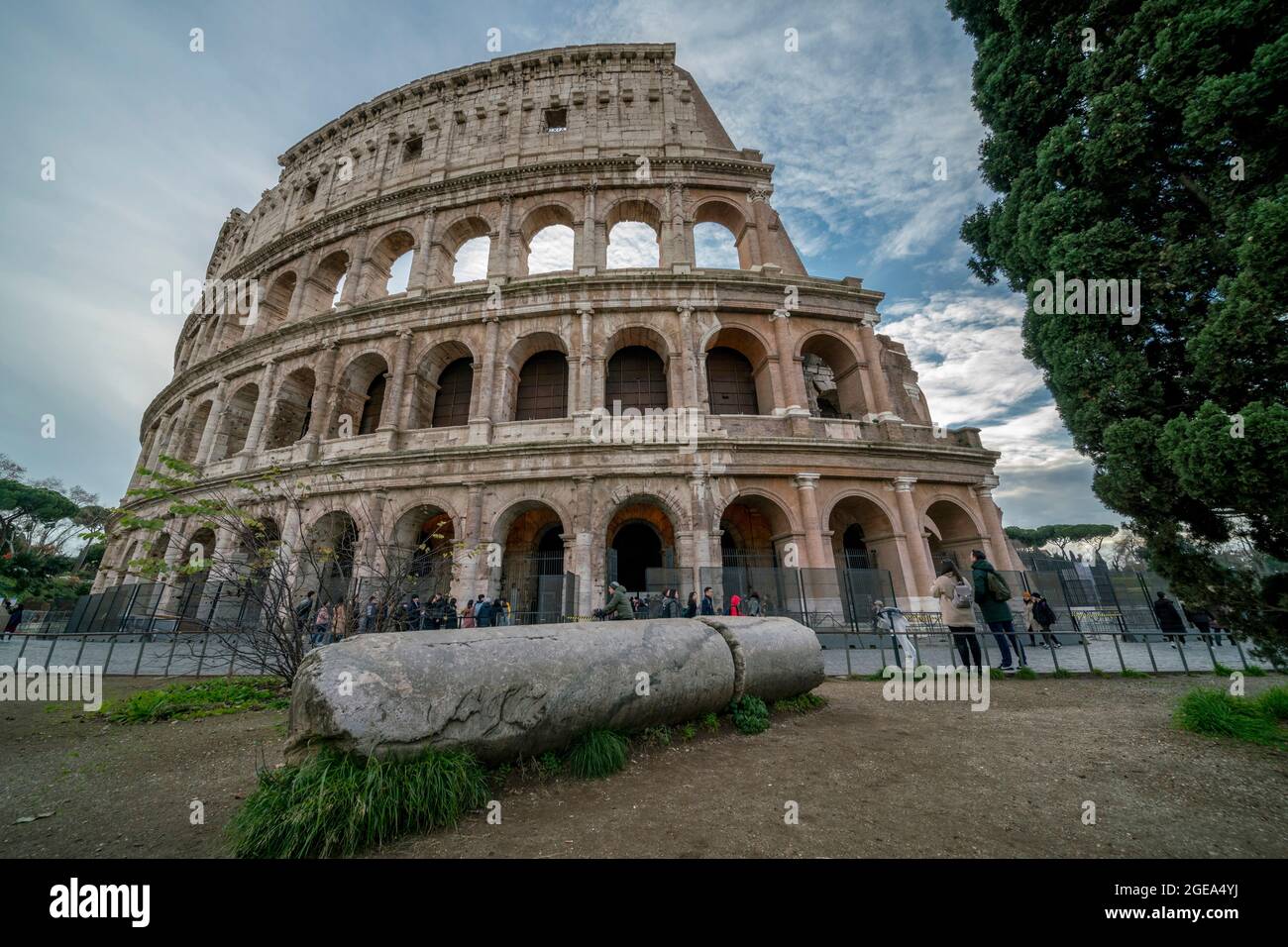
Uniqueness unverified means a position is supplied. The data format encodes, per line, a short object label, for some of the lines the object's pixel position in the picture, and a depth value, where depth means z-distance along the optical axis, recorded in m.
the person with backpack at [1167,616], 9.90
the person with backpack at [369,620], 6.94
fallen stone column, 2.70
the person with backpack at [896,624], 7.44
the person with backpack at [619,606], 7.98
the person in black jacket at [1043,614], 10.33
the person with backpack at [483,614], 10.30
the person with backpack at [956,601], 6.90
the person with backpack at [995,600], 6.69
